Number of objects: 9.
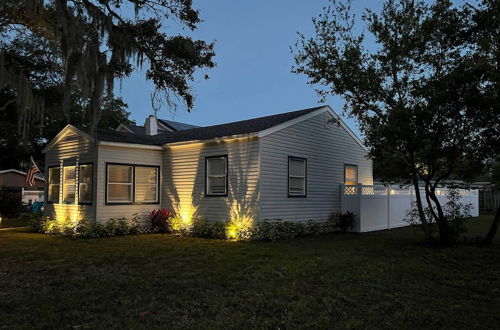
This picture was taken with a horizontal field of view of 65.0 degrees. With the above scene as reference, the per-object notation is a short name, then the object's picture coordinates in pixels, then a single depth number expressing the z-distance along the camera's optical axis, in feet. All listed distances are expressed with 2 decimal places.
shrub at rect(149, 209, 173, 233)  43.50
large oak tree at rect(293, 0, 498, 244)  29.48
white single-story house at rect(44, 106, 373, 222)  38.32
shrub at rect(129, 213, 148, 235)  41.96
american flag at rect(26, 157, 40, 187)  79.56
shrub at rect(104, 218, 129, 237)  39.45
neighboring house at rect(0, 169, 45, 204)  90.41
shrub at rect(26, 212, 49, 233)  45.35
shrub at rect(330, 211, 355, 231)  44.75
